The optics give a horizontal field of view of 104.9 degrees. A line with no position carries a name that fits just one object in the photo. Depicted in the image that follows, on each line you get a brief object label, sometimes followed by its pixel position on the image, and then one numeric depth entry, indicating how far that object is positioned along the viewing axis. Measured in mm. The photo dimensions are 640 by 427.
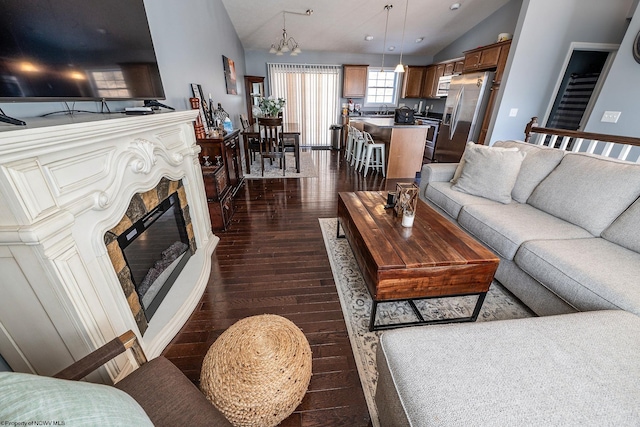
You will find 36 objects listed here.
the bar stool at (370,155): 4418
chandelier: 4430
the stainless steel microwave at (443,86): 5642
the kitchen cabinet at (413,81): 6500
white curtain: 6625
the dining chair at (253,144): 4446
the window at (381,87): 6910
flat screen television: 901
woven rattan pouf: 973
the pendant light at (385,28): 4384
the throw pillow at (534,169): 2113
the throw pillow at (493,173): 2182
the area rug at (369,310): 1373
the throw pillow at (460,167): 2354
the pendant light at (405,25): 4409
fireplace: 758
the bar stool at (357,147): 4815
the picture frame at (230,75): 4240
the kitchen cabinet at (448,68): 5500
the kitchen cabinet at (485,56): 3906
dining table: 4352
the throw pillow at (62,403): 433
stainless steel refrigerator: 4242
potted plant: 4664
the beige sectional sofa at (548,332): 709
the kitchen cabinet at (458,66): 5103
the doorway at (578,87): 3619
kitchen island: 4246
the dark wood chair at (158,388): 726
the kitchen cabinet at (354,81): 6523
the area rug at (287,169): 4545
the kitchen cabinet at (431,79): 5978
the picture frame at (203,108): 2835
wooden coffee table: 1327
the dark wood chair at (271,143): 4145
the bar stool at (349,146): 5523
